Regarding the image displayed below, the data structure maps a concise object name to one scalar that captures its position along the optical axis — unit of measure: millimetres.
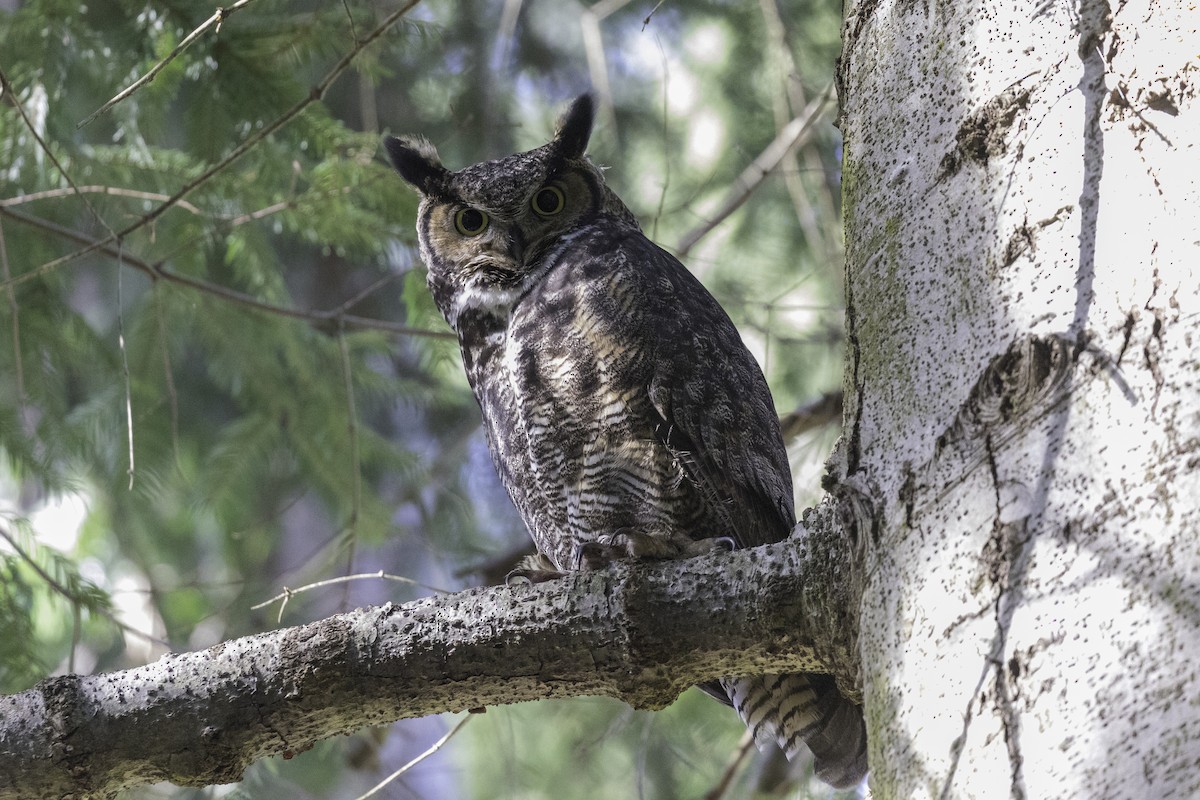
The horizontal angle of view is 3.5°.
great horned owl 12820
